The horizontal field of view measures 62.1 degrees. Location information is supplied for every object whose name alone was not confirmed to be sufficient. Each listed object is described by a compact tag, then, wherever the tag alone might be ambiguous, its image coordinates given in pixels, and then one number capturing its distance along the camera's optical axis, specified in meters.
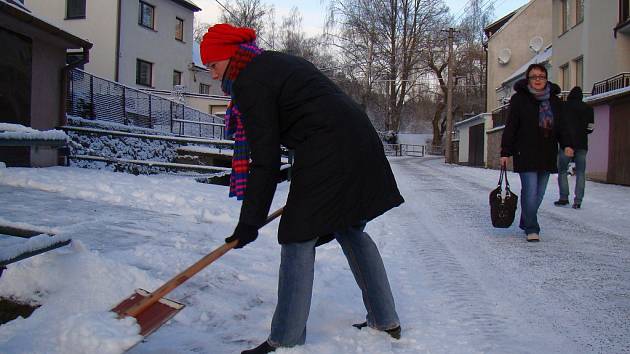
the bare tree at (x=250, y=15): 46.22
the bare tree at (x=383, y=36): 38.62
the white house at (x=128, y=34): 21.09
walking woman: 4.82
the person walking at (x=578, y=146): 7.41
